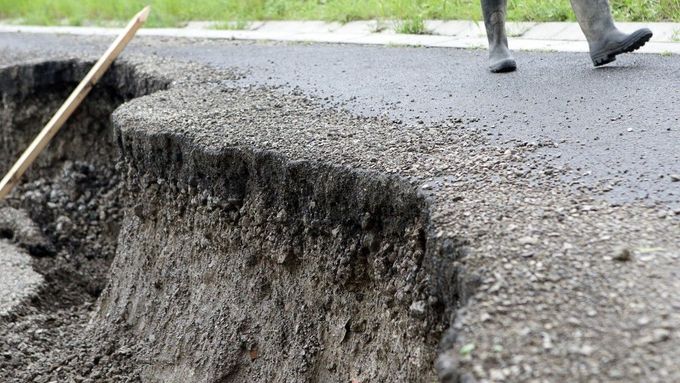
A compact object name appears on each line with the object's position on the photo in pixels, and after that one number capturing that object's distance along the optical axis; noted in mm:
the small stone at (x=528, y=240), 2746
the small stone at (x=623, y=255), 2576
